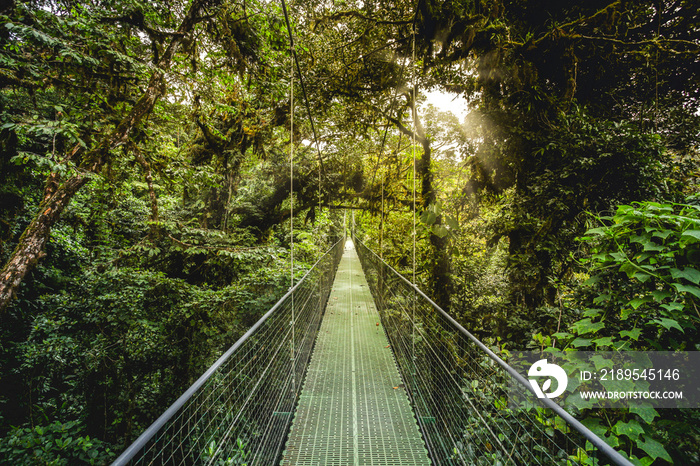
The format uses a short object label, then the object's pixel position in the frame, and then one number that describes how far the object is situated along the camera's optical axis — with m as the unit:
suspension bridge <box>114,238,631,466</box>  1.39
